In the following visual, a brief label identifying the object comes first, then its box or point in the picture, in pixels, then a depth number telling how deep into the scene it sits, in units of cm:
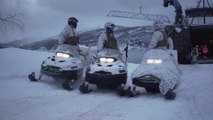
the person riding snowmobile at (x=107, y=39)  1178
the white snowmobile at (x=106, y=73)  1036
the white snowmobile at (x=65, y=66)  1092
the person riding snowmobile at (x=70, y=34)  1209
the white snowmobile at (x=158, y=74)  973
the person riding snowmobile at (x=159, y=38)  1153
